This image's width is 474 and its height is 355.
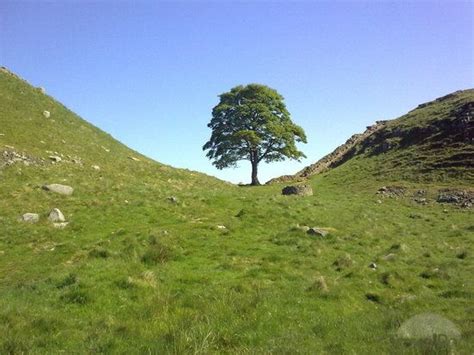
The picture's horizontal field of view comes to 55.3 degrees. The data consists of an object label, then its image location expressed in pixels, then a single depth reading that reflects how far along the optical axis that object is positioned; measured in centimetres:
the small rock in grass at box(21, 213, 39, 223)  2198
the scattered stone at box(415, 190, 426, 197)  4094
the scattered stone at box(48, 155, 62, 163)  3498
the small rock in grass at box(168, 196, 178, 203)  2863
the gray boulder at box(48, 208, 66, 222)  2236
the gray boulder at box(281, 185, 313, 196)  4200
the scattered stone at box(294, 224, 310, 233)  2386
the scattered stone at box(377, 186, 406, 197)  4241
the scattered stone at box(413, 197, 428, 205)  3875
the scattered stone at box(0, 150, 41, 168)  3006
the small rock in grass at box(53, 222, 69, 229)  2163
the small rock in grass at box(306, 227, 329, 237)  2356
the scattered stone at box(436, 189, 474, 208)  3662
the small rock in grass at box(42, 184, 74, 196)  2667
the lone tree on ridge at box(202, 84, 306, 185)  6138
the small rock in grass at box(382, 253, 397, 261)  2011
